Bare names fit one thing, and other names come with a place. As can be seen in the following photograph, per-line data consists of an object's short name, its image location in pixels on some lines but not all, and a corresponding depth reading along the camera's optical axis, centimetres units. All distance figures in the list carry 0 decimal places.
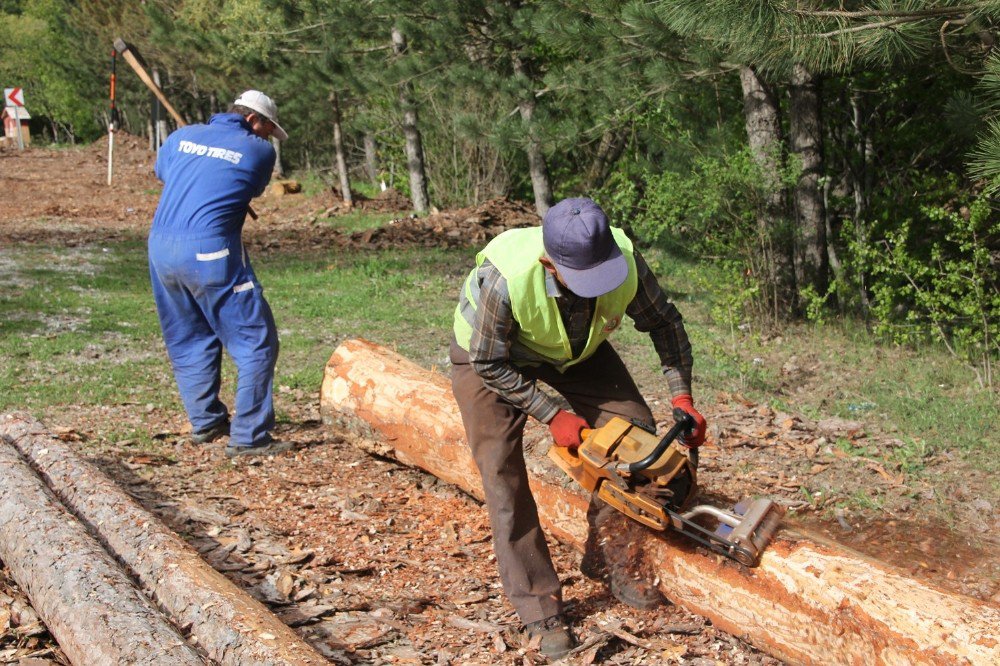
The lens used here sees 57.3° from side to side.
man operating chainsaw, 352
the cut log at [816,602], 312
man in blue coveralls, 565
